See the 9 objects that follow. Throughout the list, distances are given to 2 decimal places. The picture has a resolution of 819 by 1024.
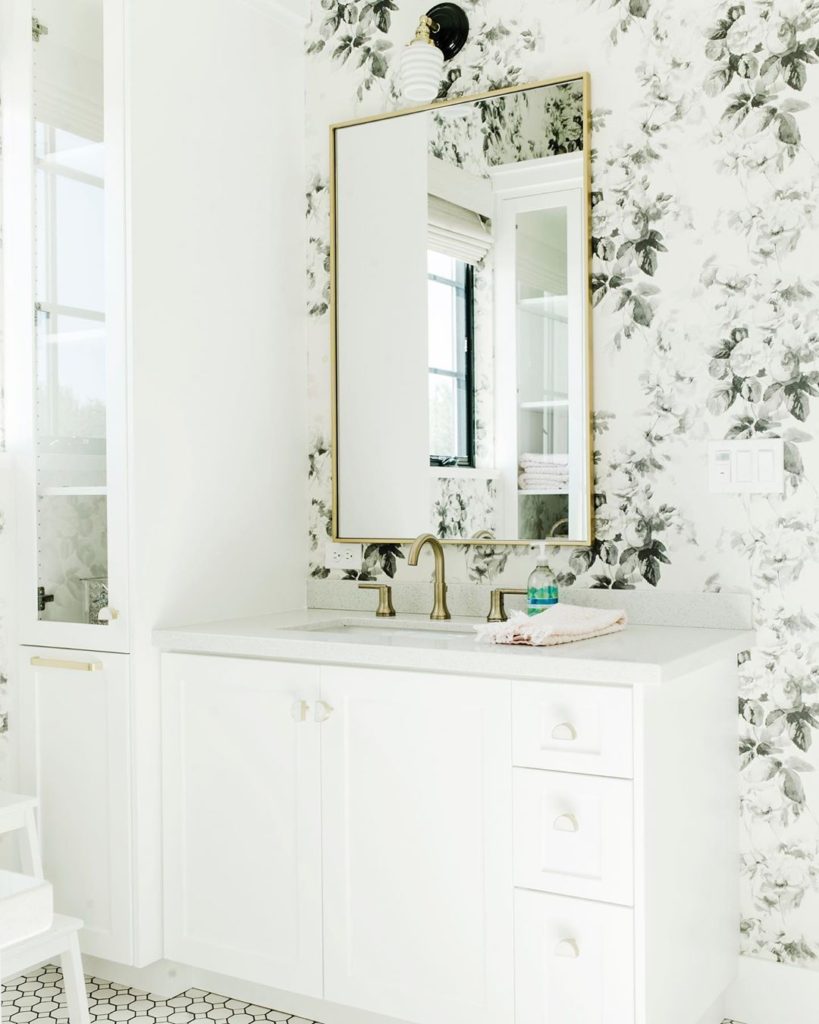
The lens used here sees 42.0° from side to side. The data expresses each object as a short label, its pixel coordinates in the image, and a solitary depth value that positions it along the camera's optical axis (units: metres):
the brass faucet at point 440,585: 2.52
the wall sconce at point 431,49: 2.58
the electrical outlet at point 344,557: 2.81
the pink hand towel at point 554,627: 1.98
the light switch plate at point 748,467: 2.22
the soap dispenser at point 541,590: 2.38
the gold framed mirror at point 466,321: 2.45
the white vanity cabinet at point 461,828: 1.82
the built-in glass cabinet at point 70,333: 2.35
